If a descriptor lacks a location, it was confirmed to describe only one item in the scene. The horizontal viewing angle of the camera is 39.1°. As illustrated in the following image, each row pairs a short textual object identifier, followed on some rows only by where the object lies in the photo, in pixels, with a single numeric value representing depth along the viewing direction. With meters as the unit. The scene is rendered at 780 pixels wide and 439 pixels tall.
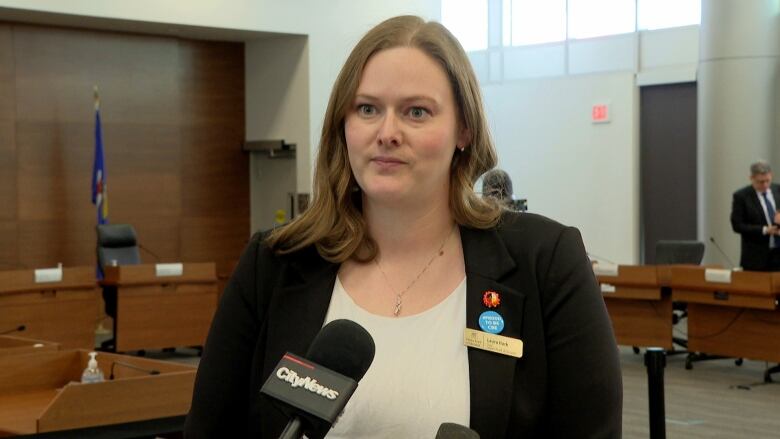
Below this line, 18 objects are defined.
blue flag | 12.82
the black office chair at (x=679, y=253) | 10.28
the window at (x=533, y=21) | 15.94
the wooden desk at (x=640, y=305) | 9.60
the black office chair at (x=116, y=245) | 11.22
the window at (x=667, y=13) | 14.48
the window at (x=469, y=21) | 16.97
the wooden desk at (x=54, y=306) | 9.75
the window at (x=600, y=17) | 15.12
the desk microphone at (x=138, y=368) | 4.16
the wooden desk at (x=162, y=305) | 10.48
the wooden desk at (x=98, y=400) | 3.48
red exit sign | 15.06
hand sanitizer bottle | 4.32
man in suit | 10.29
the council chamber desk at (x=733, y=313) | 8.69
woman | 1.65
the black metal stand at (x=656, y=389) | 4.23
